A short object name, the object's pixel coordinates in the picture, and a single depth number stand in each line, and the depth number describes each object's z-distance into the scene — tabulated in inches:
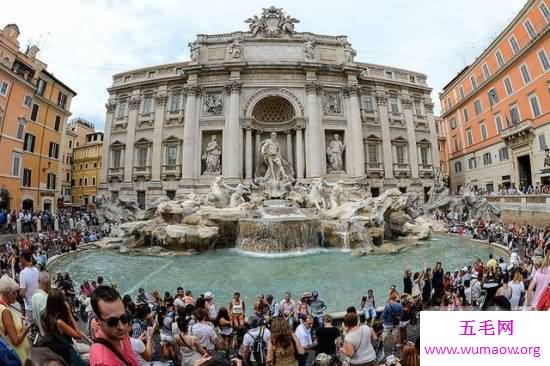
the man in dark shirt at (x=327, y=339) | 145.1
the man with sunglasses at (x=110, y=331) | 58.9
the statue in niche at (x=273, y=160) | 832.9
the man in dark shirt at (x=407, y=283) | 258.1
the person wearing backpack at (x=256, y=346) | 149.1
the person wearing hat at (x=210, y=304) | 191.9
